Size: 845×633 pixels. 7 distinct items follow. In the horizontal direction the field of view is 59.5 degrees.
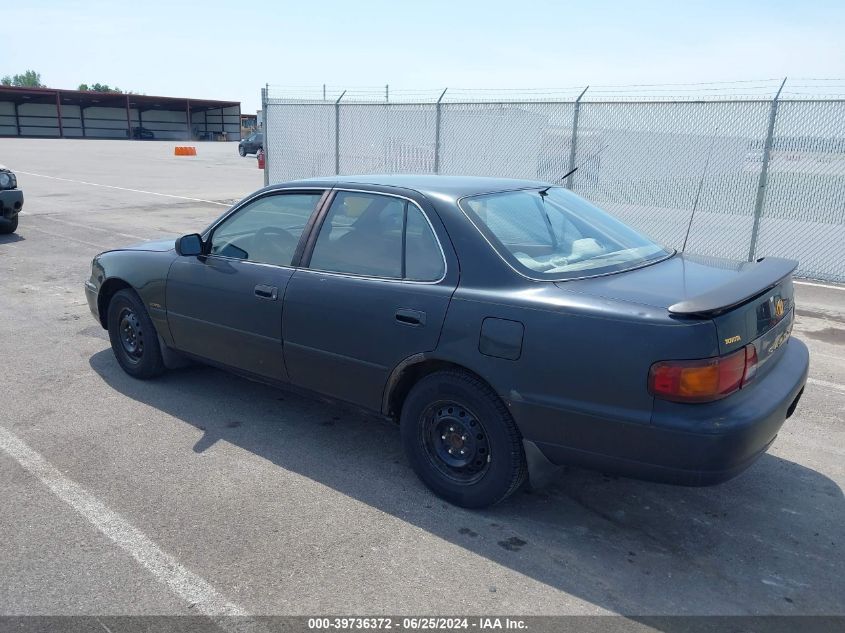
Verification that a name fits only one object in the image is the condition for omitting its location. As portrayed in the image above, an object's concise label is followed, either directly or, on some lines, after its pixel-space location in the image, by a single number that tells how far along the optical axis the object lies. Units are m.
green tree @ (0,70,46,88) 148.38
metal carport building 59.28
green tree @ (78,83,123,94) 134.50
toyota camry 3.06
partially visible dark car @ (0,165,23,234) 11.34
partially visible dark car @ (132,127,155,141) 63.59
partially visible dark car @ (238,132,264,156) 40.44
